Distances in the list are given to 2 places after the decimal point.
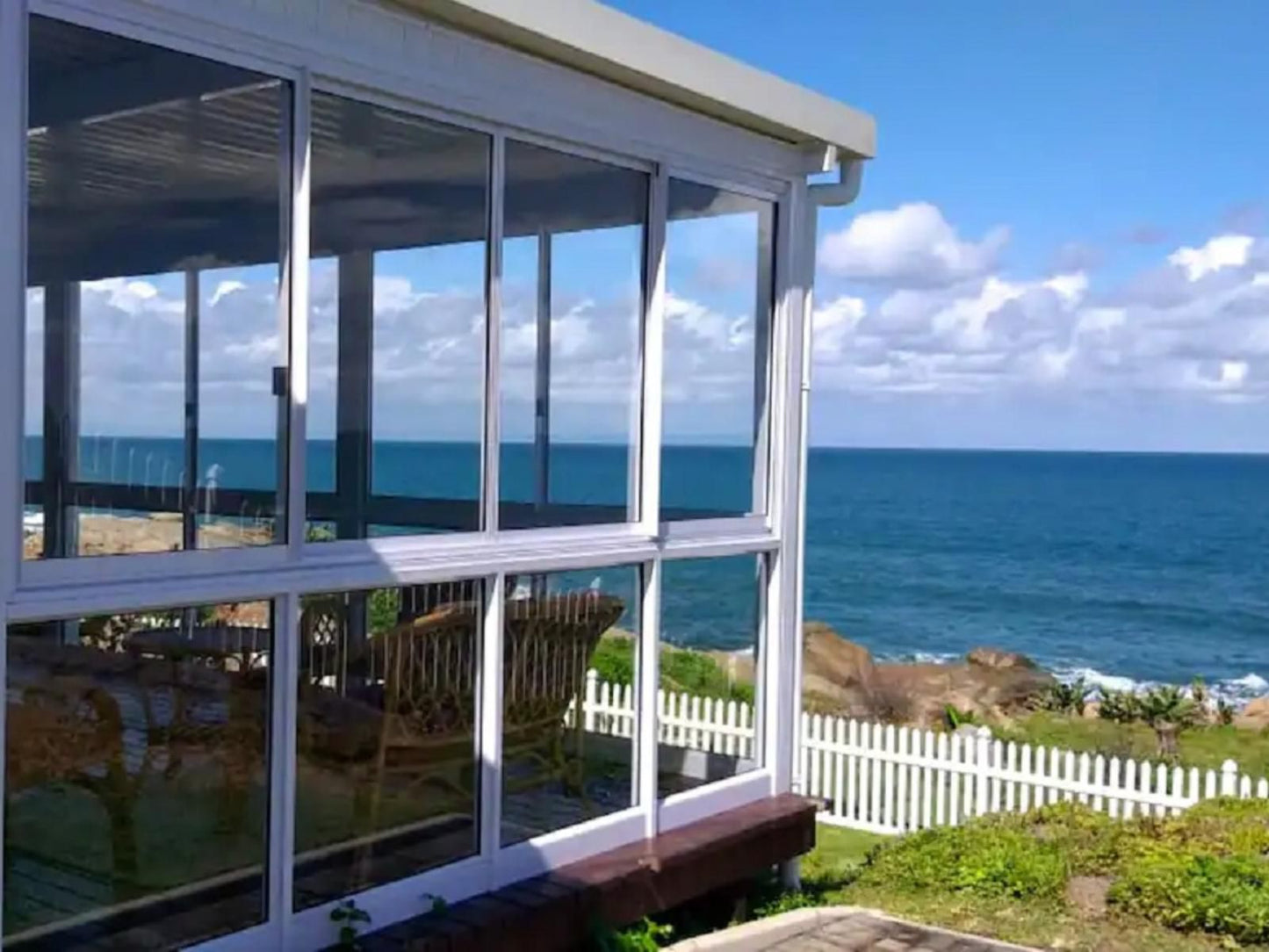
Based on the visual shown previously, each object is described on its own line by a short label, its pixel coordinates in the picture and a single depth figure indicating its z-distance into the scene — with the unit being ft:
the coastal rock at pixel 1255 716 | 60.80
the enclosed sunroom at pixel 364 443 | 10.96
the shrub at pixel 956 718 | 52.58
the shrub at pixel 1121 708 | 54.65
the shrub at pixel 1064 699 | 62.85
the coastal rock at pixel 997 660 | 87.92
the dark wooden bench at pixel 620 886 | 13.21
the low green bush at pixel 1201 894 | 18.79
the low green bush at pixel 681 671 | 16.40
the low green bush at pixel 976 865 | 20.58
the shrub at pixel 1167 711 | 54.54
